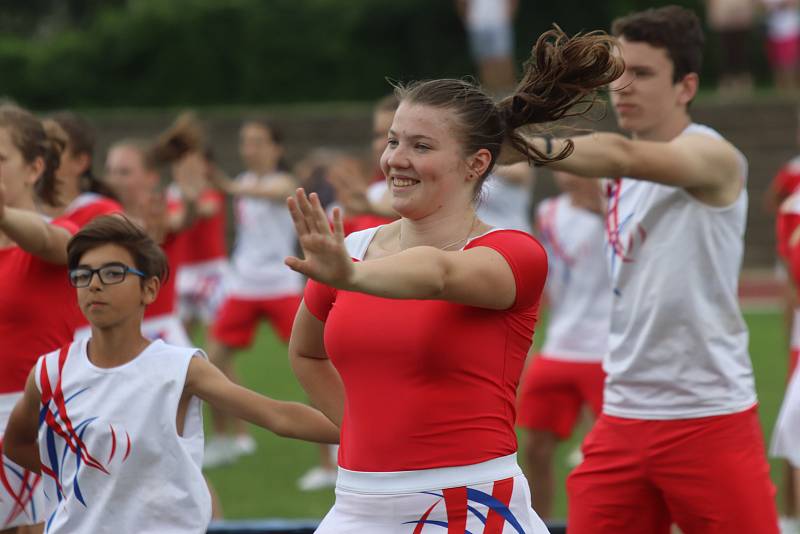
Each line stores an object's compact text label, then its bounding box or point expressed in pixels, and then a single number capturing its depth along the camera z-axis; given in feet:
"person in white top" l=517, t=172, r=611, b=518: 45.24
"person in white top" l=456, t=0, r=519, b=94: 135.13
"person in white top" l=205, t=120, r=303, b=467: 63.98
